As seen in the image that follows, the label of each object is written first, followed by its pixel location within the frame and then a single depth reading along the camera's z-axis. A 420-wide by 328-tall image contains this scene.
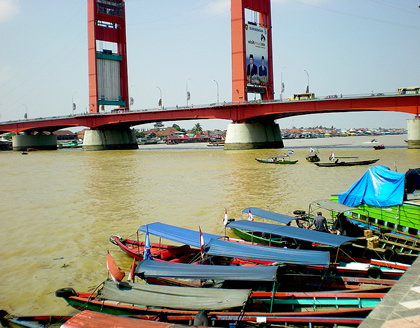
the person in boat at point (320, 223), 11.77
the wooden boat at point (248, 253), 8.46
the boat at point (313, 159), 41.32
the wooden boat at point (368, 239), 10.62
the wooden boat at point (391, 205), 12.54
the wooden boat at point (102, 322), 6.54
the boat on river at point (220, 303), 7.23
